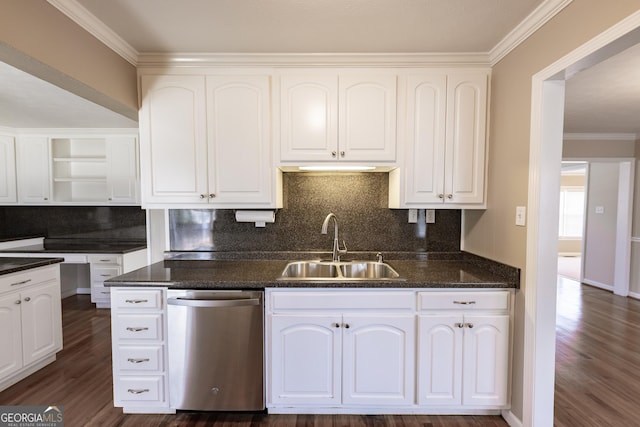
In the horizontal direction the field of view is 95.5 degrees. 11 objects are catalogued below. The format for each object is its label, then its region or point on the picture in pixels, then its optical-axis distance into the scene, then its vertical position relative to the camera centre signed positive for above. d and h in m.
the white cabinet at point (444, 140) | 2.05 +0.46
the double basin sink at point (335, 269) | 2.30 -0.52
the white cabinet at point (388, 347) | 1.80 -0.89
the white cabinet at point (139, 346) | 1.81 -0.90
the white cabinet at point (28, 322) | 2.09 -0.93
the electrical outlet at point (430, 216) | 2.45 -0.10
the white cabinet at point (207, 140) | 2.08 +0.46
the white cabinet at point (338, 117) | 2.06 +0.62
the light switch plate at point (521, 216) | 1.71 -0.06
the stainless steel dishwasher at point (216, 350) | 1.79 -0.91
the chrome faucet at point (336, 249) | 2.34 -0.36
